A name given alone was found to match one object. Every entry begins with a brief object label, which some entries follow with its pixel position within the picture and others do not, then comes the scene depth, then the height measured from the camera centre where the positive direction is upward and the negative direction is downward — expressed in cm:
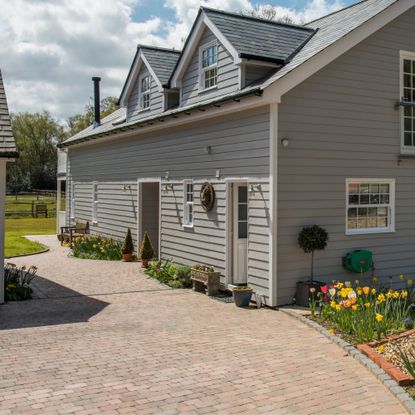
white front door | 1201 -85
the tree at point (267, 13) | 3625 +1276
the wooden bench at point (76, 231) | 2188 -166
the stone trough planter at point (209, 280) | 1180 -200
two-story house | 1058 +116
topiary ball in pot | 1034 -103
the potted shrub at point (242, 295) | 1057 -209
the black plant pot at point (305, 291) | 1031 -196
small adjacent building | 998 +74
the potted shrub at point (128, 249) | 1688 -182
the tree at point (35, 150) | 6869 +592
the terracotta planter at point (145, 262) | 1543 -206
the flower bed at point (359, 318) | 791 -205
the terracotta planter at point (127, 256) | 1686 -205
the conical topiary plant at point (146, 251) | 1530 -172
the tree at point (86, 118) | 5867 +977
